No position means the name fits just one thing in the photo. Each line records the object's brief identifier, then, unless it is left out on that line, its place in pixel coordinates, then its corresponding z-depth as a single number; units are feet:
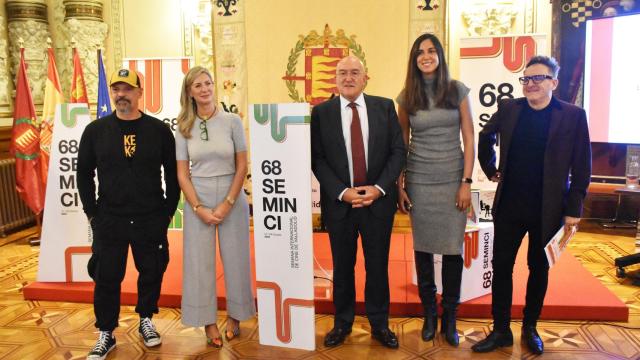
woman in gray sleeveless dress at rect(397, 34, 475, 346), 8.79
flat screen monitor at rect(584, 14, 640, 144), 16.75
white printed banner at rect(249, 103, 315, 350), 8.73
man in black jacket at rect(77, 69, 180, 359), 8.82
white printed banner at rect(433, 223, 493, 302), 10.77
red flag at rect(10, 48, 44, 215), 16.83
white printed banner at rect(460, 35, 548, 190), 12.75
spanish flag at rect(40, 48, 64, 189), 16.84
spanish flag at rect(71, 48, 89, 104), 16.38
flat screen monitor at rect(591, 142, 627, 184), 17.63
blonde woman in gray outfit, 8.95
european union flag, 15.56
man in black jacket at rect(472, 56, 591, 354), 8.12
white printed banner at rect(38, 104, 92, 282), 11.86
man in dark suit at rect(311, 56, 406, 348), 8.75
